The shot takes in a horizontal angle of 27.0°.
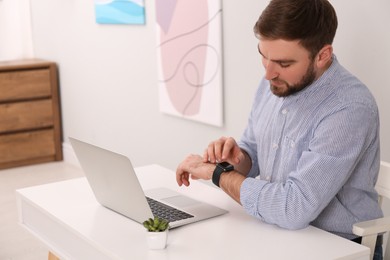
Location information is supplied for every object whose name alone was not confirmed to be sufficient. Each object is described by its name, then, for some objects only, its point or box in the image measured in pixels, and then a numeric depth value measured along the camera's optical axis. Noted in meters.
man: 2.07
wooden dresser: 5.39
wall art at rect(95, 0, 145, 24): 4.35
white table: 1.93
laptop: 2.10
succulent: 1.94
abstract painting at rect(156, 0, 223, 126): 3.71
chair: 2.04
